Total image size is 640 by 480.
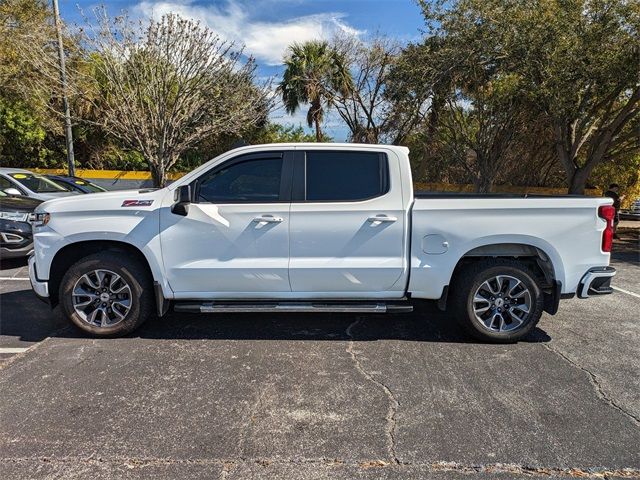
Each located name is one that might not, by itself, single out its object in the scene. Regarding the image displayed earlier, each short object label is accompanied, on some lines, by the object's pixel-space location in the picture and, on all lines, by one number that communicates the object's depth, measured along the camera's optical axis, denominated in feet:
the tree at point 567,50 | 34.22
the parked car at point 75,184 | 39.96
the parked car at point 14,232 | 24.88
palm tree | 65.98
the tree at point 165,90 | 45.32
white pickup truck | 14.51
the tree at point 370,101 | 59.82
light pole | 47.55
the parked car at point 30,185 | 34.78
